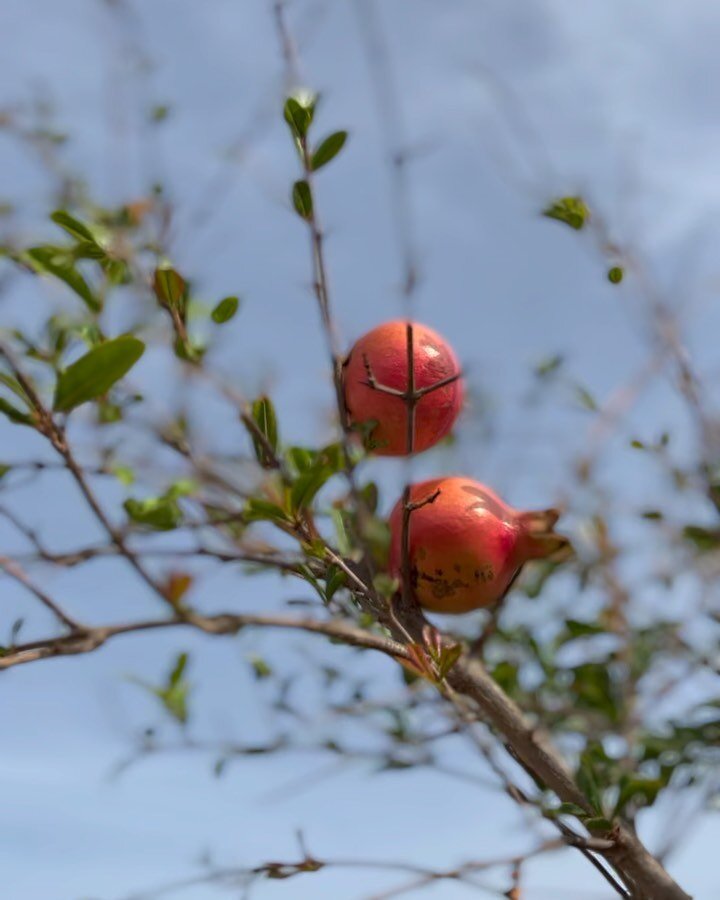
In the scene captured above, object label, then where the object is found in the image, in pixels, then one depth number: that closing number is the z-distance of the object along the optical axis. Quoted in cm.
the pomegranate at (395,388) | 88
